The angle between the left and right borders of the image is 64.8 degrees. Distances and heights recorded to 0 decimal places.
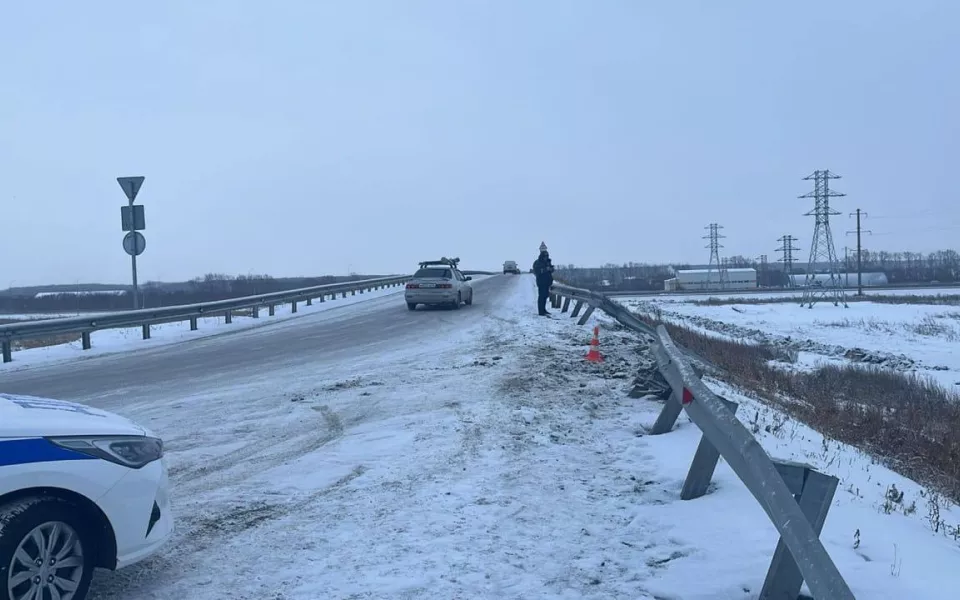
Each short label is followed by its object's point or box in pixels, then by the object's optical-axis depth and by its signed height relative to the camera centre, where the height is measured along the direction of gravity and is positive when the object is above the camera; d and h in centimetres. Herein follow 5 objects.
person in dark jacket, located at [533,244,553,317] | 2339 -5
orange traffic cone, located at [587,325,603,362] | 1355 -145
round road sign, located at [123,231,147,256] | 1944 +117
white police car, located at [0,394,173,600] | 405 -119
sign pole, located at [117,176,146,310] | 1947 +180
